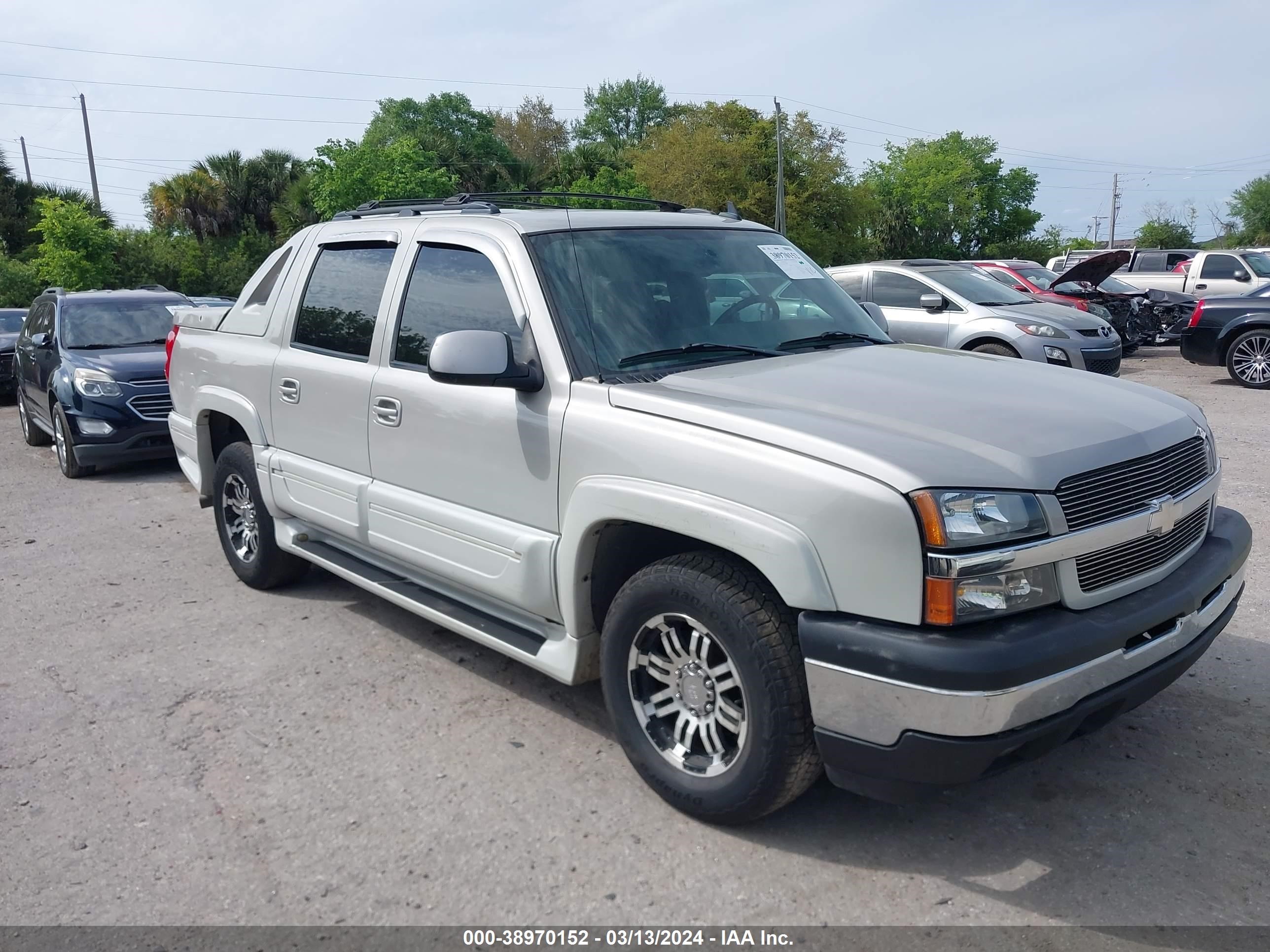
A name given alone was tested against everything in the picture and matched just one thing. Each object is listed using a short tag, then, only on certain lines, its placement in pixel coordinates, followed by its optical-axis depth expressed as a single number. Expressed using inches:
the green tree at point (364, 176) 1547.7
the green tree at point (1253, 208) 2906.0
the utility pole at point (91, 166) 1612.9
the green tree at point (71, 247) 1084.5
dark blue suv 350.6
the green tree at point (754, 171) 1770.4
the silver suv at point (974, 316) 439.8
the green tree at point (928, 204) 2420.0
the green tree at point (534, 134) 3221.0
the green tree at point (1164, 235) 3348.9
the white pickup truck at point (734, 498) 103.6
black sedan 505.0
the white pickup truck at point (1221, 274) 735.1
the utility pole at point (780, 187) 1600.6
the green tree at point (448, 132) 2502.5
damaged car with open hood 583.5
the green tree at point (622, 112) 3457.2
